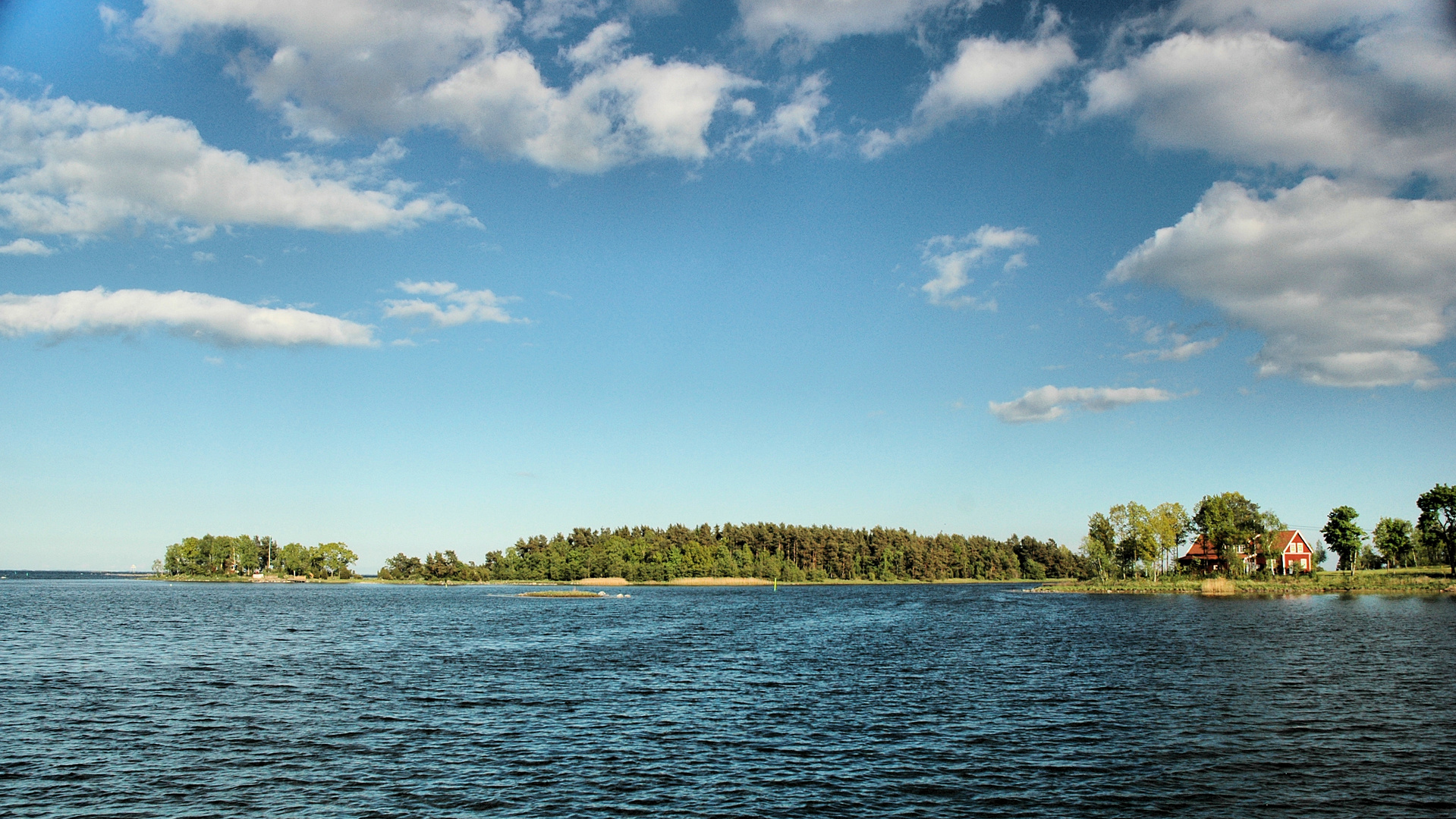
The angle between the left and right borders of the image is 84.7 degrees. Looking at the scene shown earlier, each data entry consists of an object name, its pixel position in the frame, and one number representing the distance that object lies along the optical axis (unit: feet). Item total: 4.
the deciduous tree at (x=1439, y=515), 463.83
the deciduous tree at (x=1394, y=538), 610.65
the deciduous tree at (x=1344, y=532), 521.24
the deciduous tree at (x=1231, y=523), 477.36
